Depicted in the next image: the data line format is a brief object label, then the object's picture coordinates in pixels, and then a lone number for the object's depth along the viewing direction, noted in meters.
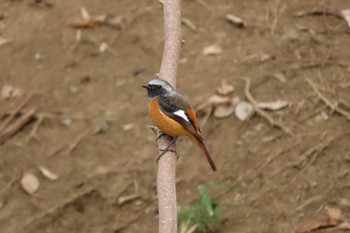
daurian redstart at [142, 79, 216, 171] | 7.86
